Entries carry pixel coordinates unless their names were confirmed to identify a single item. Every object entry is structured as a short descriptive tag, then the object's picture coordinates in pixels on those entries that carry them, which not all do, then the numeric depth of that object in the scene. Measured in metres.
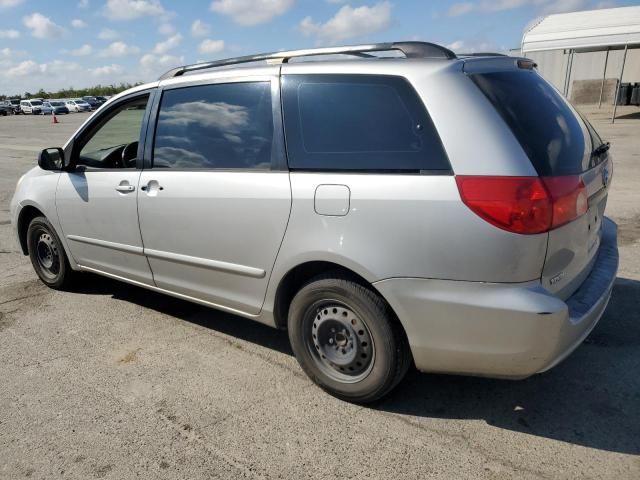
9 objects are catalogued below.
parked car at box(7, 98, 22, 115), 59.33
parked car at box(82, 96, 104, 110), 55.61
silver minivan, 2.39
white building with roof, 19.89
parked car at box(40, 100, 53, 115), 51.99
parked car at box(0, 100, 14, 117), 57.78
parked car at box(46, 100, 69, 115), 51.41
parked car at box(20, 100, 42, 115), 54.83
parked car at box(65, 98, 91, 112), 53.62
